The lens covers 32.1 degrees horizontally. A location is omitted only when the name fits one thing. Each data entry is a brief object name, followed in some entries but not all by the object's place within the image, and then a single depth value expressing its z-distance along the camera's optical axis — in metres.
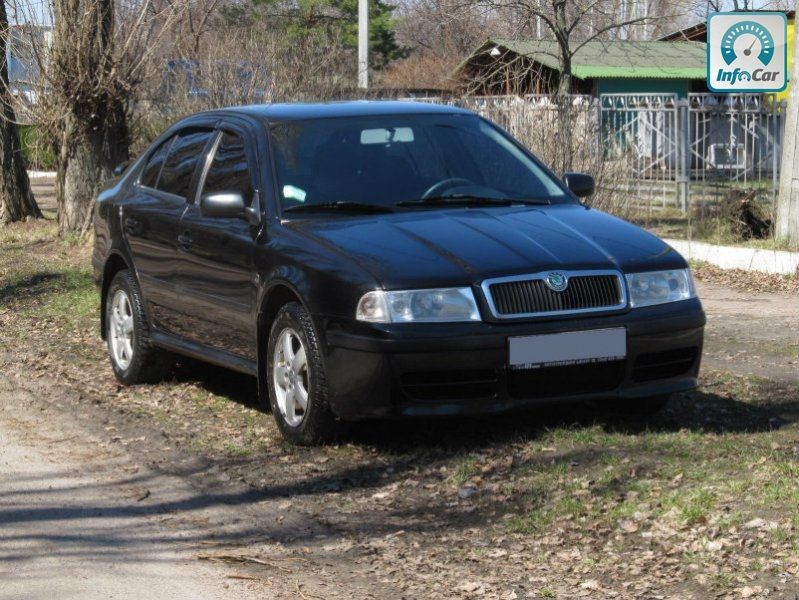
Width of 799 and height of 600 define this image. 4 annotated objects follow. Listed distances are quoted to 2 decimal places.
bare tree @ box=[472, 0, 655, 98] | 23.12
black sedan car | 6.25
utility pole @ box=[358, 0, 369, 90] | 26.31
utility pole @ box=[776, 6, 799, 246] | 14.73
